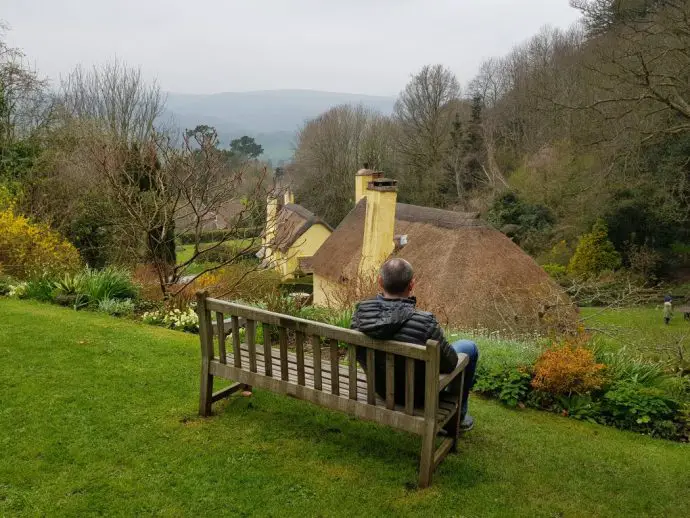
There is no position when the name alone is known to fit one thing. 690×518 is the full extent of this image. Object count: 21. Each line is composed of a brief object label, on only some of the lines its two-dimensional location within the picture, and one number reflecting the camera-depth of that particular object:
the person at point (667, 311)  20.39
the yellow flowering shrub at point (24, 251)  11.03
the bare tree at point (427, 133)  38.72
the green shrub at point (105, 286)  9.17
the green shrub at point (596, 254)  25.11
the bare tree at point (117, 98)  37.00
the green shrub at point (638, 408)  5.40
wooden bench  3.49
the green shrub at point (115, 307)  8.81
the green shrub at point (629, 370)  5.90
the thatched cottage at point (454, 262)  13.49
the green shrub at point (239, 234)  10.64
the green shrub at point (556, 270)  25.59
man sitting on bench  3.52
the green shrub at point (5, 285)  9.87
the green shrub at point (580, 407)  5.54
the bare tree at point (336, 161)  40.28
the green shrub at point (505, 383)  5.79
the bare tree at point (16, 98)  18.02
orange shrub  5.64
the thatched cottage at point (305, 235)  29.06
